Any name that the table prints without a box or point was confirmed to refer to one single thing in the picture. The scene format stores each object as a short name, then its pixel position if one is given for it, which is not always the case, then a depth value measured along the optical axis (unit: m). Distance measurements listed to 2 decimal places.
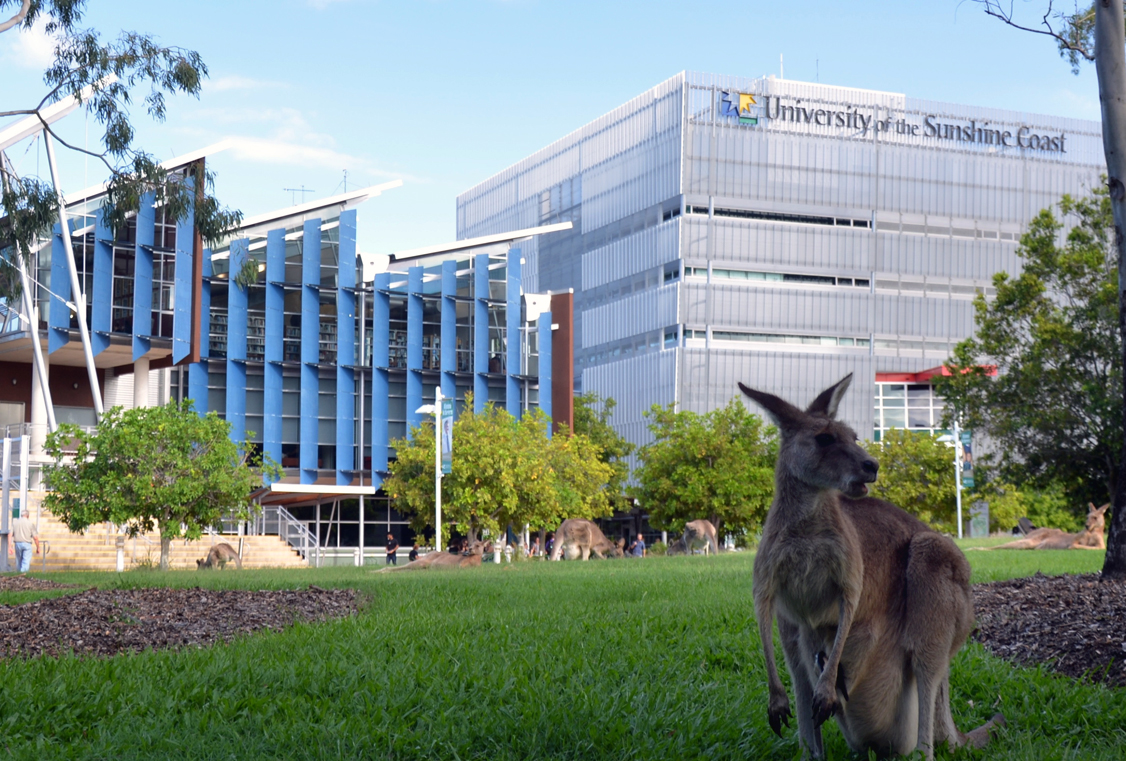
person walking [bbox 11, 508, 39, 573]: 27.48
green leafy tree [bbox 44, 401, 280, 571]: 29.88
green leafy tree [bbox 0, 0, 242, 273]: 16.20
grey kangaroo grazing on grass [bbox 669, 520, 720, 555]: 38.56
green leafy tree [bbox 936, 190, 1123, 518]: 20.55
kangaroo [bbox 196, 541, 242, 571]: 31.11
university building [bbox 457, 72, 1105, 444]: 79.44
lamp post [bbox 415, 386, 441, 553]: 34.42
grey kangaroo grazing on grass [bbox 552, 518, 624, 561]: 36.00
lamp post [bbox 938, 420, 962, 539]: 45.26
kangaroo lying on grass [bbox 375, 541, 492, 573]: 27.36
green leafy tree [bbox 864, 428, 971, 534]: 52.81
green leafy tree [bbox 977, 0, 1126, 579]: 11.05
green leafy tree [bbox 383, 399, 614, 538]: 38.59
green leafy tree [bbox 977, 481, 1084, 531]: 60.12
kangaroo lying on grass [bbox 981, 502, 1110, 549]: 31.94
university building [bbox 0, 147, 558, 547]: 46.34
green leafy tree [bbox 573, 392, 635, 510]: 70.31
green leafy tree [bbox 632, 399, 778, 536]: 45.22
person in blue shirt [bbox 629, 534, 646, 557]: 50.36
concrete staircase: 35.53
